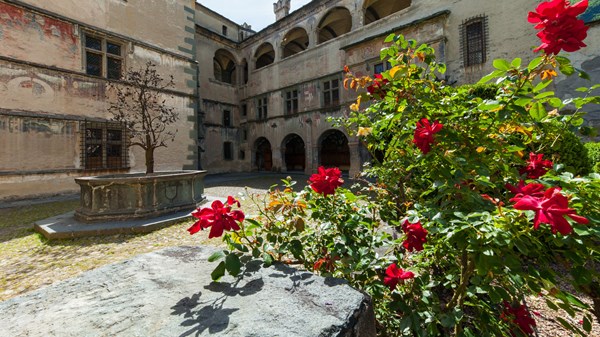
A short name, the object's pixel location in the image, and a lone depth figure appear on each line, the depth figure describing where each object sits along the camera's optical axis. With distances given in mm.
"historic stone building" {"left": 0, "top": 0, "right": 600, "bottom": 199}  8195
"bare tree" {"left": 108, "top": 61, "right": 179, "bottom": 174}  10129
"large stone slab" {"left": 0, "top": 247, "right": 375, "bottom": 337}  1086
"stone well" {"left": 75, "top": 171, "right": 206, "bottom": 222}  5055
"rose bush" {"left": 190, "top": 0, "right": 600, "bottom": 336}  987
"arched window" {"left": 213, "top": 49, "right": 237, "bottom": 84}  19234
